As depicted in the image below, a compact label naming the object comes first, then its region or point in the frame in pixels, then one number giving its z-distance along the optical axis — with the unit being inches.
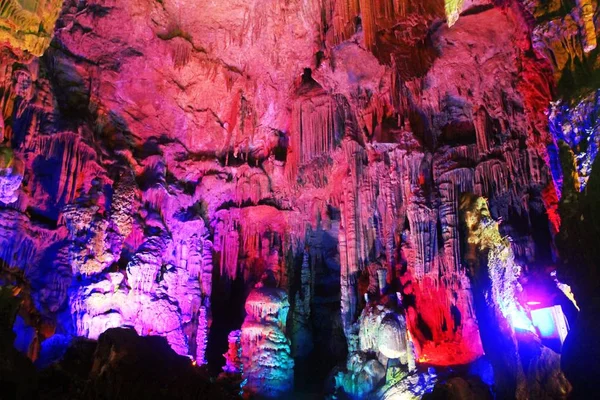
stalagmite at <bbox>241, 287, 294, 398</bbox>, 469.8
